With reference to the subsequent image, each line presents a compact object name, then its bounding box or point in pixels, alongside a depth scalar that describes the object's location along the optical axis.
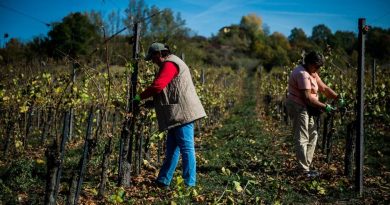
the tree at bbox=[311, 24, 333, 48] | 91.50
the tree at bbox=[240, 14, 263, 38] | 100.01
